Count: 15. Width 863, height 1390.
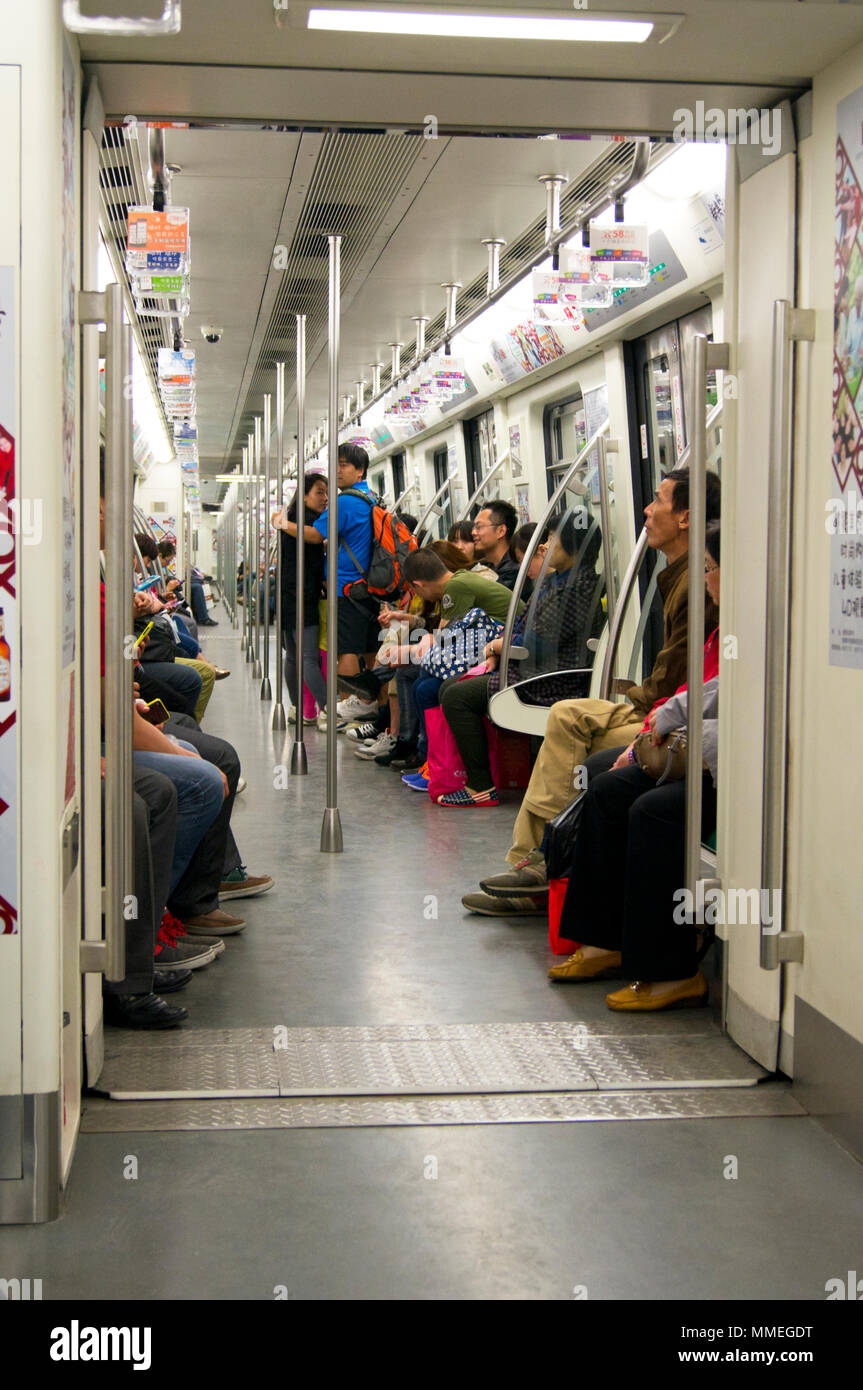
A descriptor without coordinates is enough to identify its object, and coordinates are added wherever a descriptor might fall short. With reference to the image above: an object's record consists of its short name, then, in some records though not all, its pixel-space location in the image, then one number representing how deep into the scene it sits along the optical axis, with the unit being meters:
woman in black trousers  3.68
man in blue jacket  8.18
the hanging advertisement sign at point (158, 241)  5.78
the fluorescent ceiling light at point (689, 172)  5.49
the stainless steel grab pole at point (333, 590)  5.59
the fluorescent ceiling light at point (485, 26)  2.74
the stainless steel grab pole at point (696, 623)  3.18
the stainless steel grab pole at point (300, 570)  7.73
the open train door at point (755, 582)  3.14
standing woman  8.88
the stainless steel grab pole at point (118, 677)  2.83
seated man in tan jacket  4.17
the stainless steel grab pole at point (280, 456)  9.75
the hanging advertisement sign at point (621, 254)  5.62
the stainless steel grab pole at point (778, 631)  3.04
